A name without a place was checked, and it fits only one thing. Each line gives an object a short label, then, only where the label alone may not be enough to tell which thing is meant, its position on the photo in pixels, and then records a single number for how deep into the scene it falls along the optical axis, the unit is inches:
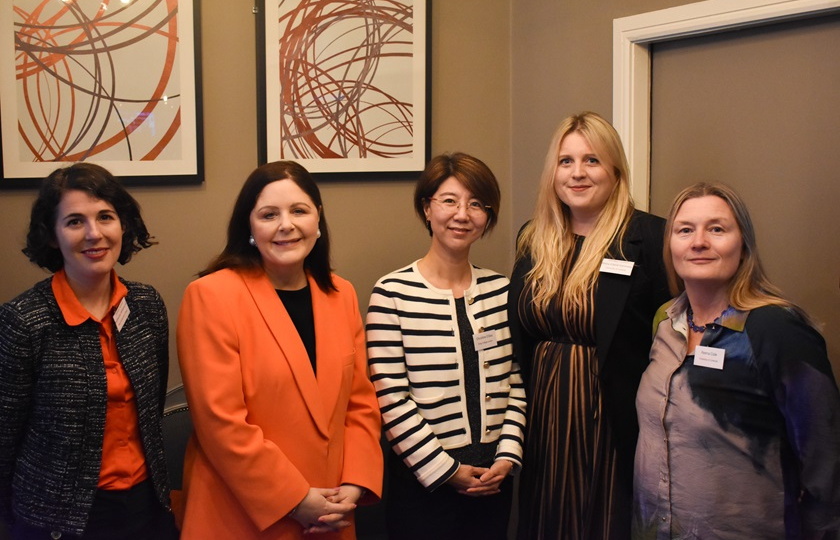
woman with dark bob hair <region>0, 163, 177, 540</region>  68.9
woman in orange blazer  75.3
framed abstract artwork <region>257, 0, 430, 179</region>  114.3
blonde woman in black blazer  86.7
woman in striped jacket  88.1
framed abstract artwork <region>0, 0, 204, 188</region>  99.0
